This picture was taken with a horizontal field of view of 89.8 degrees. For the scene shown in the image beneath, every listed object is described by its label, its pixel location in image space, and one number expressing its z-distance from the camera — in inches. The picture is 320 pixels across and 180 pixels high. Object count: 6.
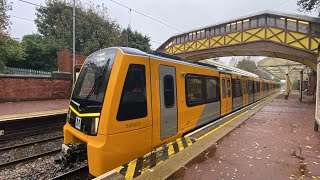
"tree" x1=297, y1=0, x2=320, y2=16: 437.1
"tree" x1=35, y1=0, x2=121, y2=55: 746.5
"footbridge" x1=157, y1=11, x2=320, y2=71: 479.2
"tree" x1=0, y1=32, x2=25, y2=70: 464.8
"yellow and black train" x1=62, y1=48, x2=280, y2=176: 113.7
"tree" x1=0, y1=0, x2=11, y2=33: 452.8
